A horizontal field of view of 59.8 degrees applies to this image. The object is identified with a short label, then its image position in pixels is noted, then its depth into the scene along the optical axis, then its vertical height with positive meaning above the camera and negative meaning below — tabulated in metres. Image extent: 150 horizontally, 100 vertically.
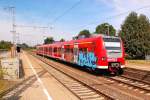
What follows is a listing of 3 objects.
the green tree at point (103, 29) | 48.80 +7.96
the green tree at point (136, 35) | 23.72 +2.66
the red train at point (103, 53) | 9.83 -0.30
